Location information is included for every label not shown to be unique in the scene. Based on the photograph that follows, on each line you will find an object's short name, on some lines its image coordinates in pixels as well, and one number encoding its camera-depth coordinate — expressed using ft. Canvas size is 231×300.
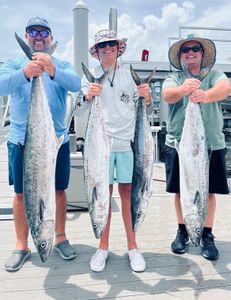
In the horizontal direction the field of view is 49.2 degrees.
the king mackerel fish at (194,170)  5.70
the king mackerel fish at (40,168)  5.24
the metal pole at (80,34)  13.73
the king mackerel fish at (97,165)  5.66
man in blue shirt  5.43
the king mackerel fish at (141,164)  5.88
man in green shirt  6.19
